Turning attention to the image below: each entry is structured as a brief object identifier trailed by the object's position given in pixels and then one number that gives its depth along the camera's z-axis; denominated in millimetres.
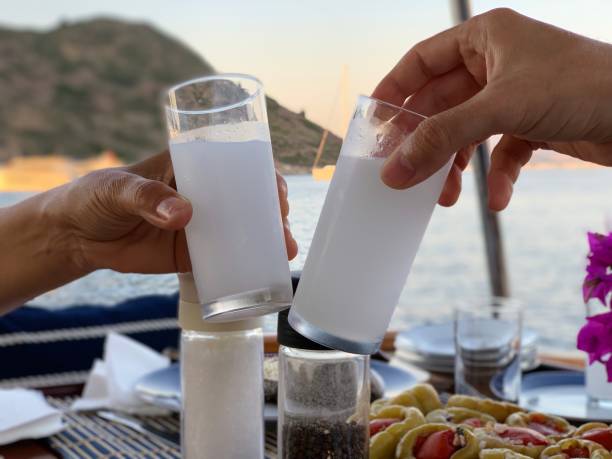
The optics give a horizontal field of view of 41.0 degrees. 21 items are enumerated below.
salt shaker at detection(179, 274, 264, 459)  879
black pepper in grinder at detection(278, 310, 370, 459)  783
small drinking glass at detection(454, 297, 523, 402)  1276
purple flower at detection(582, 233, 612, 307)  880
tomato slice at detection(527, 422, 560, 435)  941
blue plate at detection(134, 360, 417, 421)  1243
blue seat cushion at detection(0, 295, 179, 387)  1680
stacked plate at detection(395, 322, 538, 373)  1462
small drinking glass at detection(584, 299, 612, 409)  1218
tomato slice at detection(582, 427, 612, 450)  866
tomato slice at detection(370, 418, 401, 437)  912
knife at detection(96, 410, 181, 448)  1142
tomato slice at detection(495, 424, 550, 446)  860
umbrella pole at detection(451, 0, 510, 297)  3307
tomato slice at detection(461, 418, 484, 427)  948
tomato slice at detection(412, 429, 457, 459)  828
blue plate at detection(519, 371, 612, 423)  1200
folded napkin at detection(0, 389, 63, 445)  1141
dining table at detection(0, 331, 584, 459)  1100
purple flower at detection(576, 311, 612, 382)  845
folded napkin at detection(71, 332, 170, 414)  1302
